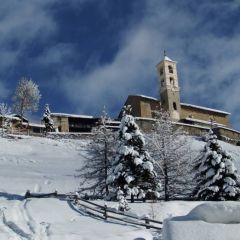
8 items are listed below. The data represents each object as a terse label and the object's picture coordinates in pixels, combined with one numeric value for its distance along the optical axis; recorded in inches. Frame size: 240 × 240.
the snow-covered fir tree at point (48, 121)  3299.5
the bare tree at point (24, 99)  3469.5
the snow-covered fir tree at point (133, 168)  1256.8
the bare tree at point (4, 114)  3182.6
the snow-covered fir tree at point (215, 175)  1298.0
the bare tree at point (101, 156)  1460.4
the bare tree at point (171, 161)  1478.8
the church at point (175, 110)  3693.4
